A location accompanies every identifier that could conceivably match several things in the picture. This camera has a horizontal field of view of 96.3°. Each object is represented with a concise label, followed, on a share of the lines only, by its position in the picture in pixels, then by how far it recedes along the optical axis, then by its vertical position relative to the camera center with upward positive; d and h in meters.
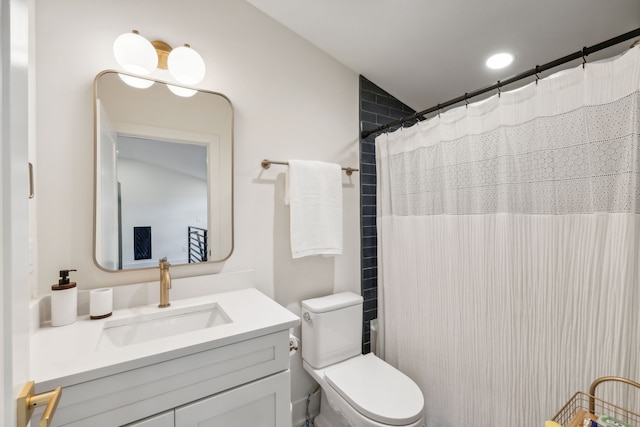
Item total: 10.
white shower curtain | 0.98 -0.15
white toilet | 1.27 -0.85
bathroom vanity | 0.78 -0.46
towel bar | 1.61 +0.31
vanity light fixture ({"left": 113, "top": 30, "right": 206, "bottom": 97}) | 1.21 +0.71
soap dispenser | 1.05 -0.30
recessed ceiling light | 1.63 +0.90
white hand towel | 1.62 +0.06
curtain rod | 0.94 +0.57
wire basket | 0.89 -0.70
